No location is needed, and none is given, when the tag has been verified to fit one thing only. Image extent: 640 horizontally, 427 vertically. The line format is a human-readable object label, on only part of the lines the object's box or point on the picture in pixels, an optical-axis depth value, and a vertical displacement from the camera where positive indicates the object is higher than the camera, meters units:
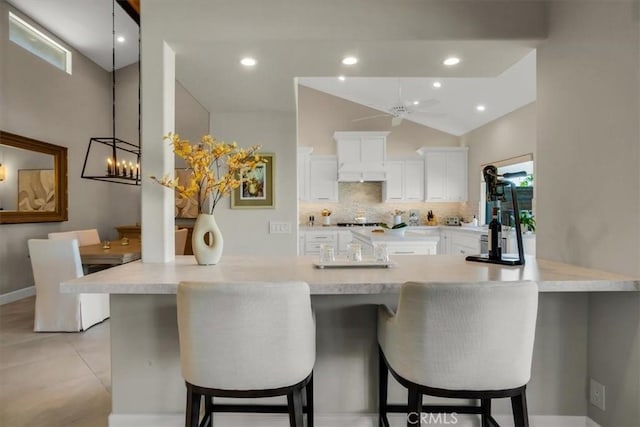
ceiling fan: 4.69 +1.40
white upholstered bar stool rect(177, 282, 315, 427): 1.22 -0.46
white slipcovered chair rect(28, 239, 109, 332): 3.38 -0.79
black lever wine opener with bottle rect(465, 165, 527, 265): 1.84 +0.02
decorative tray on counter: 1.78 -0.28
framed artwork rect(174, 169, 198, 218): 6.24 +0.01
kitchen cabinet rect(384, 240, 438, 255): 3.56 -0.39
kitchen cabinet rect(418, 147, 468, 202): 6.91 +0.68
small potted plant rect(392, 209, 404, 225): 7.16 -0.15
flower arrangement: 1.86 +0.24
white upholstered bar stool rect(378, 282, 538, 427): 1.20 -0.46
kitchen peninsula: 1.80 -0.73
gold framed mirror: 4.43 +0.36
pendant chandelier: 5.97 +0.90
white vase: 1.91 -0.18
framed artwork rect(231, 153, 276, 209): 3.59 +0.17
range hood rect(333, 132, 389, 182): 6.88 +1.06
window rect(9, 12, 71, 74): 4.56 +2.31
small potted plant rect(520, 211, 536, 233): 4.53 -0.18
